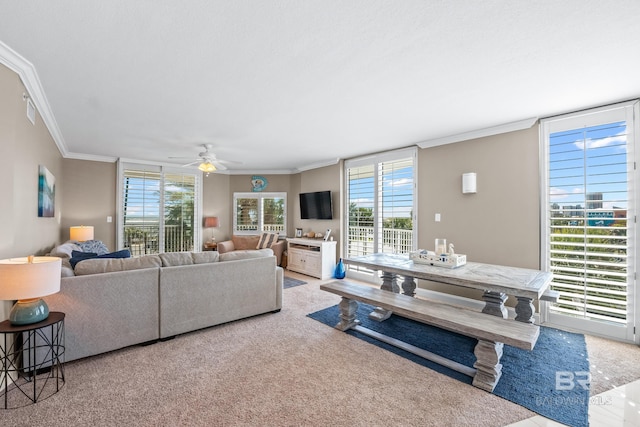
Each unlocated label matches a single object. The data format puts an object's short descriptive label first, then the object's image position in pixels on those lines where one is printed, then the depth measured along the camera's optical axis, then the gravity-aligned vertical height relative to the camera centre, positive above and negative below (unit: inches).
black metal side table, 74.7 -45.0
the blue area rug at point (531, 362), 75.6 -51.1
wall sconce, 150.7 +17.1
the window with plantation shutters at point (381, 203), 187.0 +8.1
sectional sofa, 93.8 -32.1
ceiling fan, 172.7 +34.4
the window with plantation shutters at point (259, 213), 289.0 +1.0
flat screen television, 239.1 +7.9
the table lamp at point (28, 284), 68.2 -18.0
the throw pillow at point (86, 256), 105.9 -17.2
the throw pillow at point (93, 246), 168.3 -20.7
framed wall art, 126.8 +10.2
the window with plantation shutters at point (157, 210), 234.7 +3.6
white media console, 220.8 -36.1
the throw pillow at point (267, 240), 262.4 -24.7
